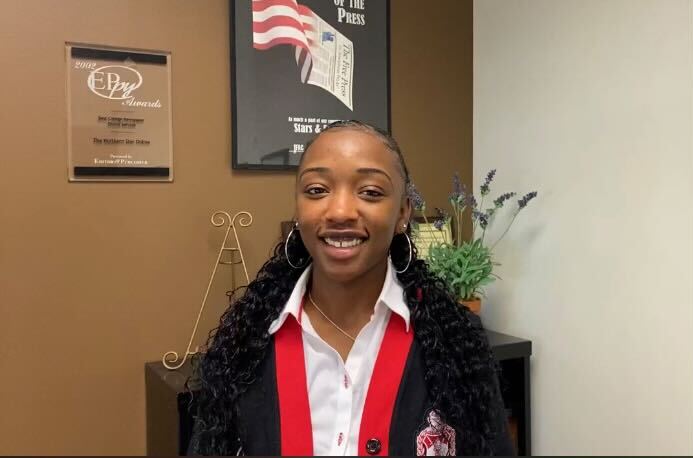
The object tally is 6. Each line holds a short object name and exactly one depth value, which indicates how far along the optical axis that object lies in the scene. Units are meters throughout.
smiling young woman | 1.03
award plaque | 1.67
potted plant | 1.97
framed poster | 1.90
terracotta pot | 1.99
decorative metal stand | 1.80
